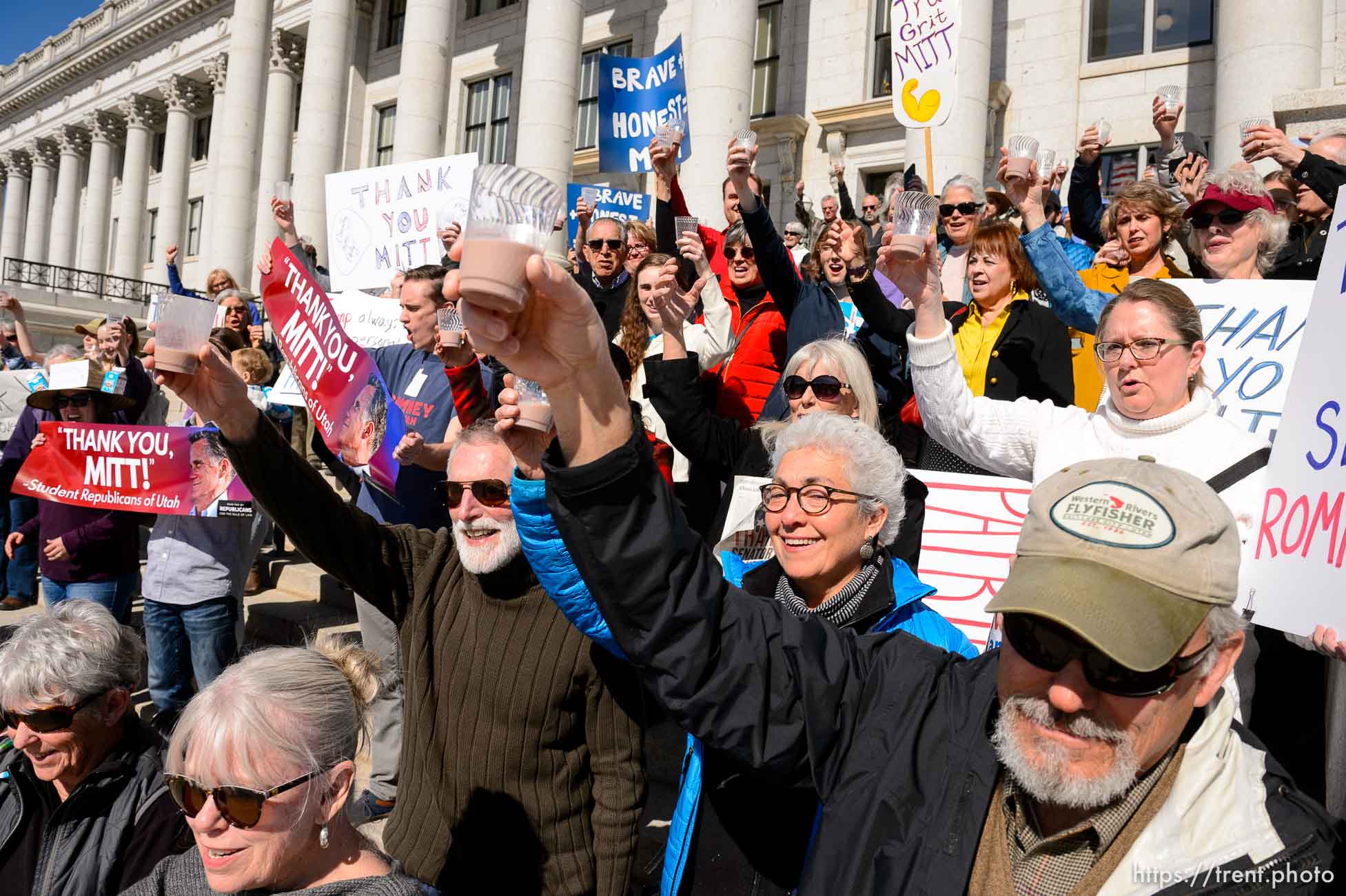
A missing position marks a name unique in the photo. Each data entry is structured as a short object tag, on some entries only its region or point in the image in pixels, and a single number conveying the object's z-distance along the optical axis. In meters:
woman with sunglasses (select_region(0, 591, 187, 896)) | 2.58
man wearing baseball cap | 1.38
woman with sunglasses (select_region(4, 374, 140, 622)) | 5.34
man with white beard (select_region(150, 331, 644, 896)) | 2.53
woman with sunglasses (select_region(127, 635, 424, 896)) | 2.00
